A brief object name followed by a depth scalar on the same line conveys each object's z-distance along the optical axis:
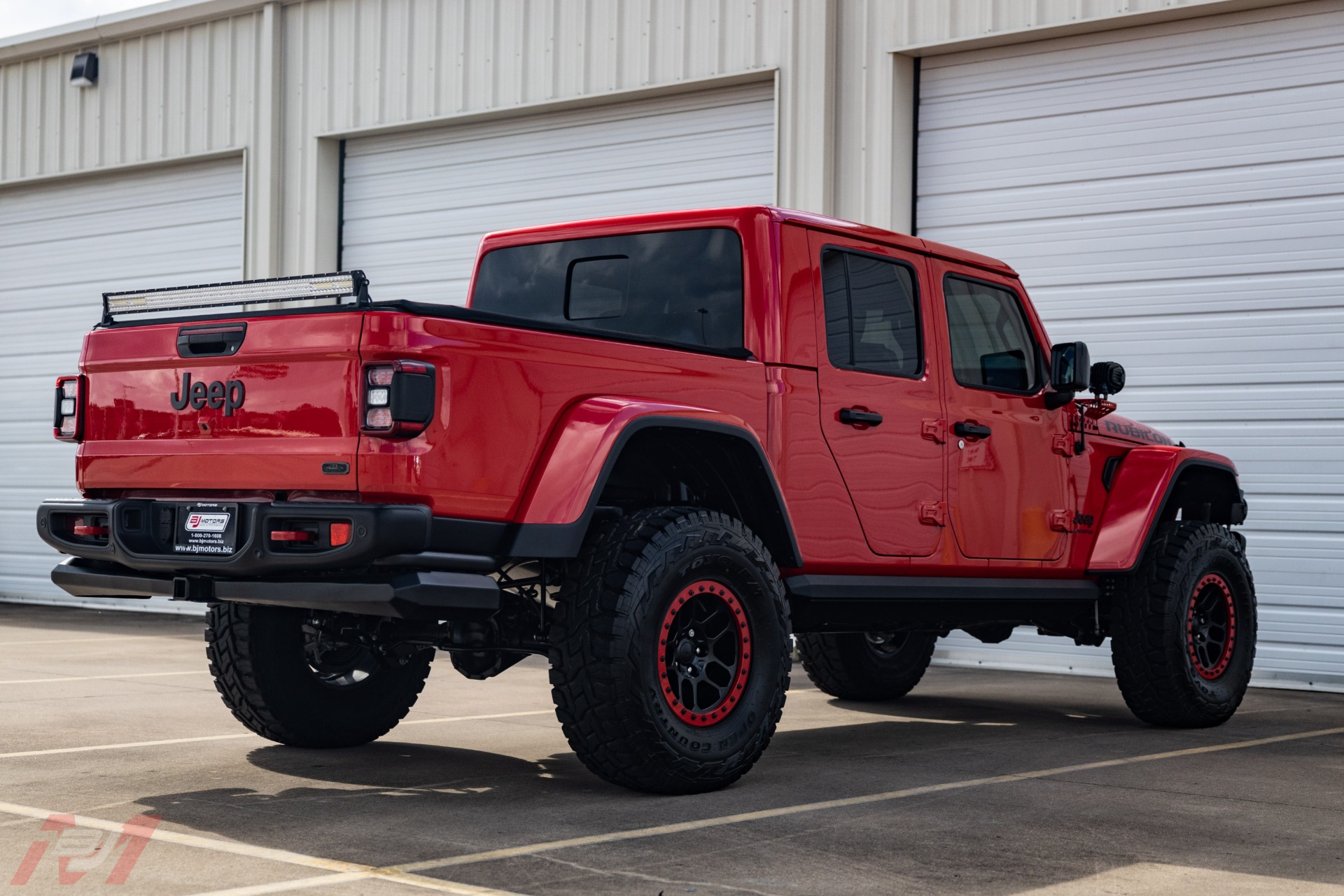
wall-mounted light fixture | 16.77
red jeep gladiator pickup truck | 4.93
